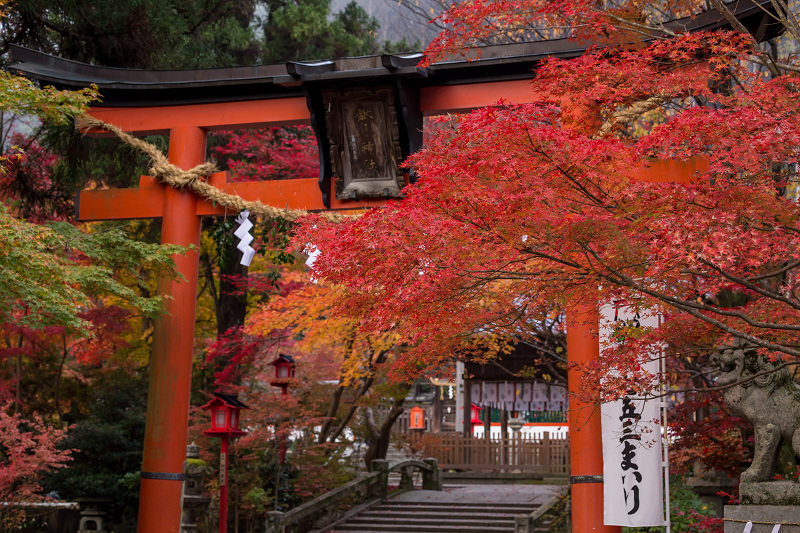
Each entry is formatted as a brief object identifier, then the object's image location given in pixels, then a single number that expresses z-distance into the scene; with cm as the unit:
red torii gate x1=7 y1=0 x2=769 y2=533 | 916
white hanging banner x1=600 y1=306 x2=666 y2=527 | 845
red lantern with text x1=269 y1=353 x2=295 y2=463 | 1383
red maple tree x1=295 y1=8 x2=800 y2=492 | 532
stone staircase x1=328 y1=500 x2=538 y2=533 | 1411
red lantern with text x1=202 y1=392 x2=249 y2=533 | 1103
